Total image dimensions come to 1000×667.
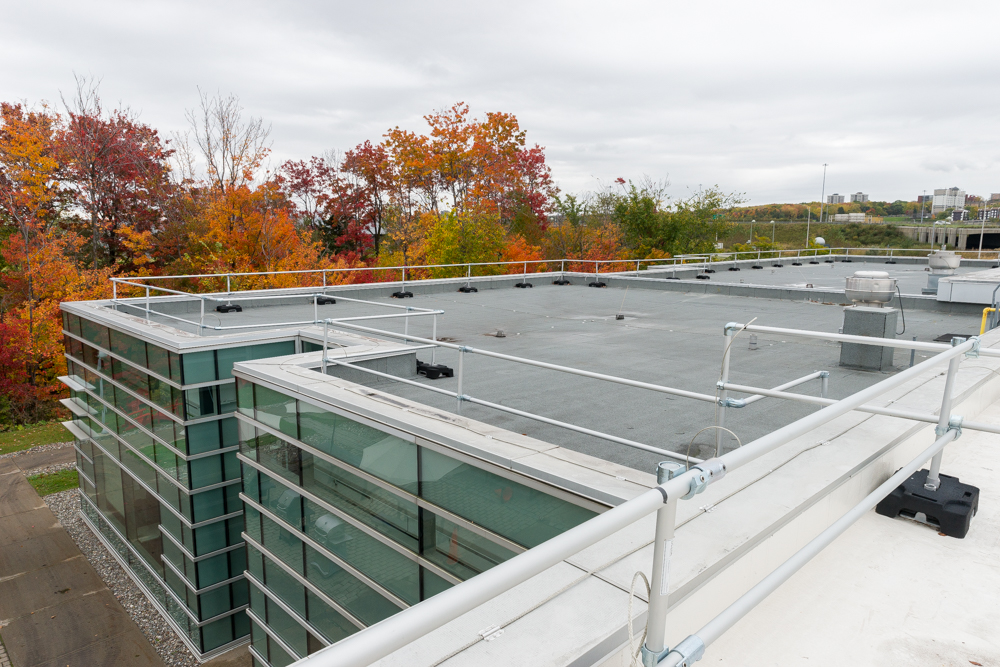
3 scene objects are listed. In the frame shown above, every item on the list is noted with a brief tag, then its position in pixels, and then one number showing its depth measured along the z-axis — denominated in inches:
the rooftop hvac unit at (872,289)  386.6
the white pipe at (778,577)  77.4
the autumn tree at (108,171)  1310.3
